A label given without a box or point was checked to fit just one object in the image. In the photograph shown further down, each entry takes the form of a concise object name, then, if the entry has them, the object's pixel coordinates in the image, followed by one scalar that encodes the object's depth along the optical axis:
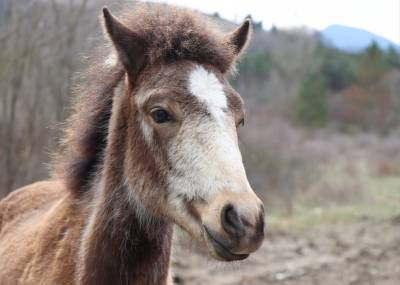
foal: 2.73
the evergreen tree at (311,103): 32.62
